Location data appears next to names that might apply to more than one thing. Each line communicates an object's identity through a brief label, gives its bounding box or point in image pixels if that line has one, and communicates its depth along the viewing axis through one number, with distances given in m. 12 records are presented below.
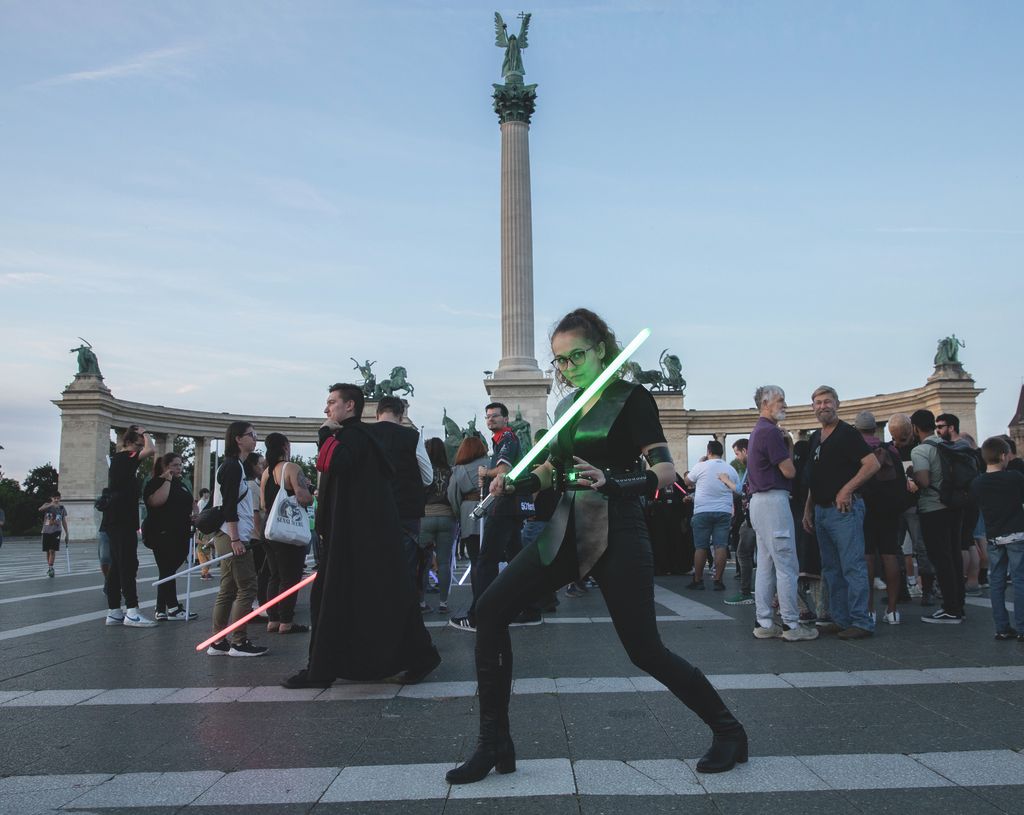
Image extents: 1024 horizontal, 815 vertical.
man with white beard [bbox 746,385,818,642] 7.09
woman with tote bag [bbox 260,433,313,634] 7.72
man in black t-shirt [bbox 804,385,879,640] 7.15
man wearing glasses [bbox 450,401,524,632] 7.88
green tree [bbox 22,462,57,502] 74.09
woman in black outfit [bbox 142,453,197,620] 9.30
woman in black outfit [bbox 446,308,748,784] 3.46
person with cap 8.05
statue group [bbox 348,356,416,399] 53.59
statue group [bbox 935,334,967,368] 51.34
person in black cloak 5.39
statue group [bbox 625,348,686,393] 54.99
